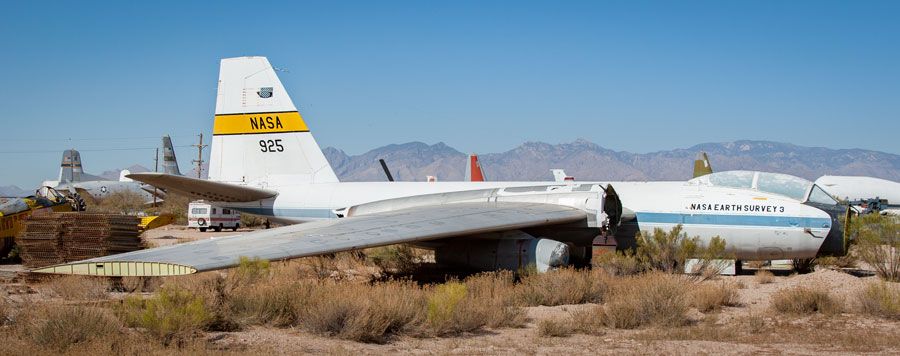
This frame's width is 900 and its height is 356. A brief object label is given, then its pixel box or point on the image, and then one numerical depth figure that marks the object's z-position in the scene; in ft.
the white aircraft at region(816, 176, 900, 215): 271.90
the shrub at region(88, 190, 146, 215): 203.98
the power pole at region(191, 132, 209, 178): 247.50
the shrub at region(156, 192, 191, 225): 185.68
